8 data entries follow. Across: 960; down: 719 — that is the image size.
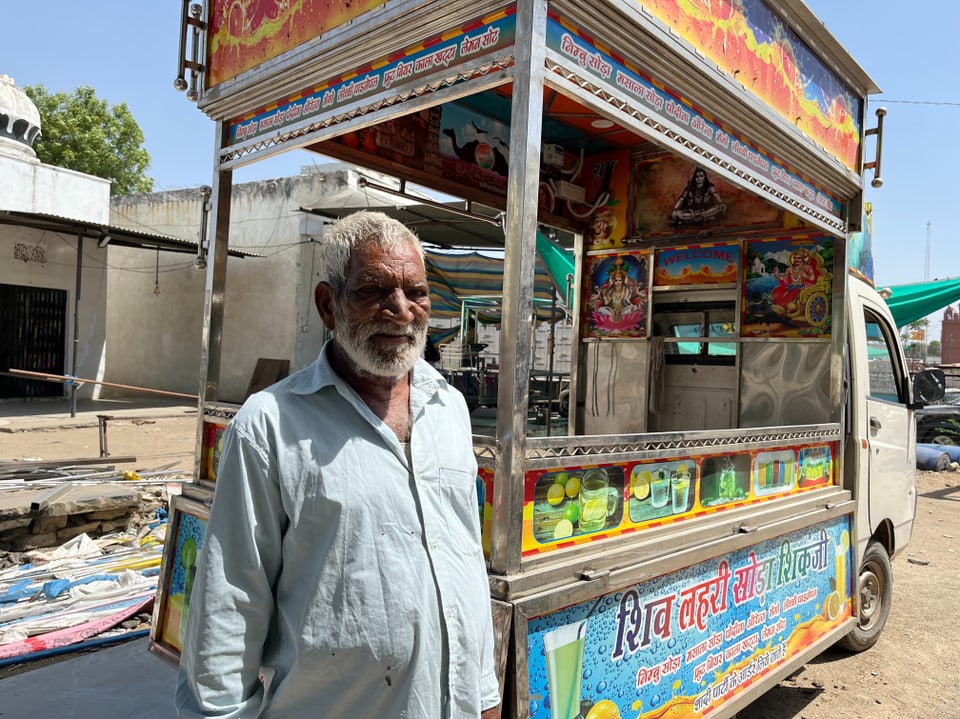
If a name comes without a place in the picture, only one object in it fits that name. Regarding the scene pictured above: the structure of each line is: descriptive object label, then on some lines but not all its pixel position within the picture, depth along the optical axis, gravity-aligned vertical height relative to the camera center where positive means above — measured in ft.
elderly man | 4.14 -1.23
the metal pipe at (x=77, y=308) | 38.68 +2.07
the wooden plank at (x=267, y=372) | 43.03 -1.21
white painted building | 42.14 +4.72
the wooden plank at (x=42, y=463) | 21.67 -3.91
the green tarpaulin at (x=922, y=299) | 23.16 +2.87
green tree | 81.46 +25.34
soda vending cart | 6.94 +1.28
